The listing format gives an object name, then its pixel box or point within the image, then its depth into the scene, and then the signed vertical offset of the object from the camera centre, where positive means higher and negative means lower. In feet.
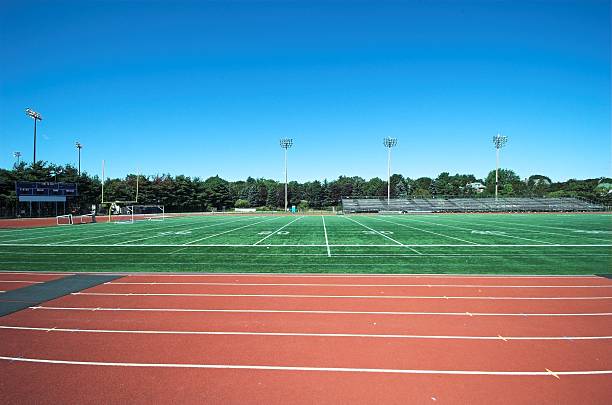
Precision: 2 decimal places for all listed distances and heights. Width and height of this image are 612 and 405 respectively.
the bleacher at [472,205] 209.59 -2.37
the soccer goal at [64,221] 113.47 -7.82
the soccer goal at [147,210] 189.50 -6.37
